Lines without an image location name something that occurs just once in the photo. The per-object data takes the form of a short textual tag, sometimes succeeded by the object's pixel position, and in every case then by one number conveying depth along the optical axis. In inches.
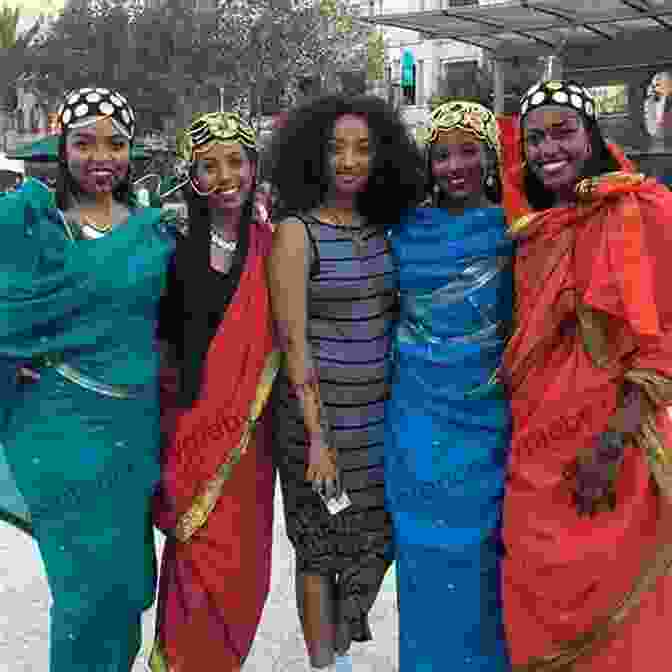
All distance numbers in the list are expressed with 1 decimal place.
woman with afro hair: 103.1
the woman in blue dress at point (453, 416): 97.9
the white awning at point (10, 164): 1243.8
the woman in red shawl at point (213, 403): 101.6
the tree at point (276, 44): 856.9
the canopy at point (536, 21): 366.9
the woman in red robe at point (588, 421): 87.3
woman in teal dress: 93.0
